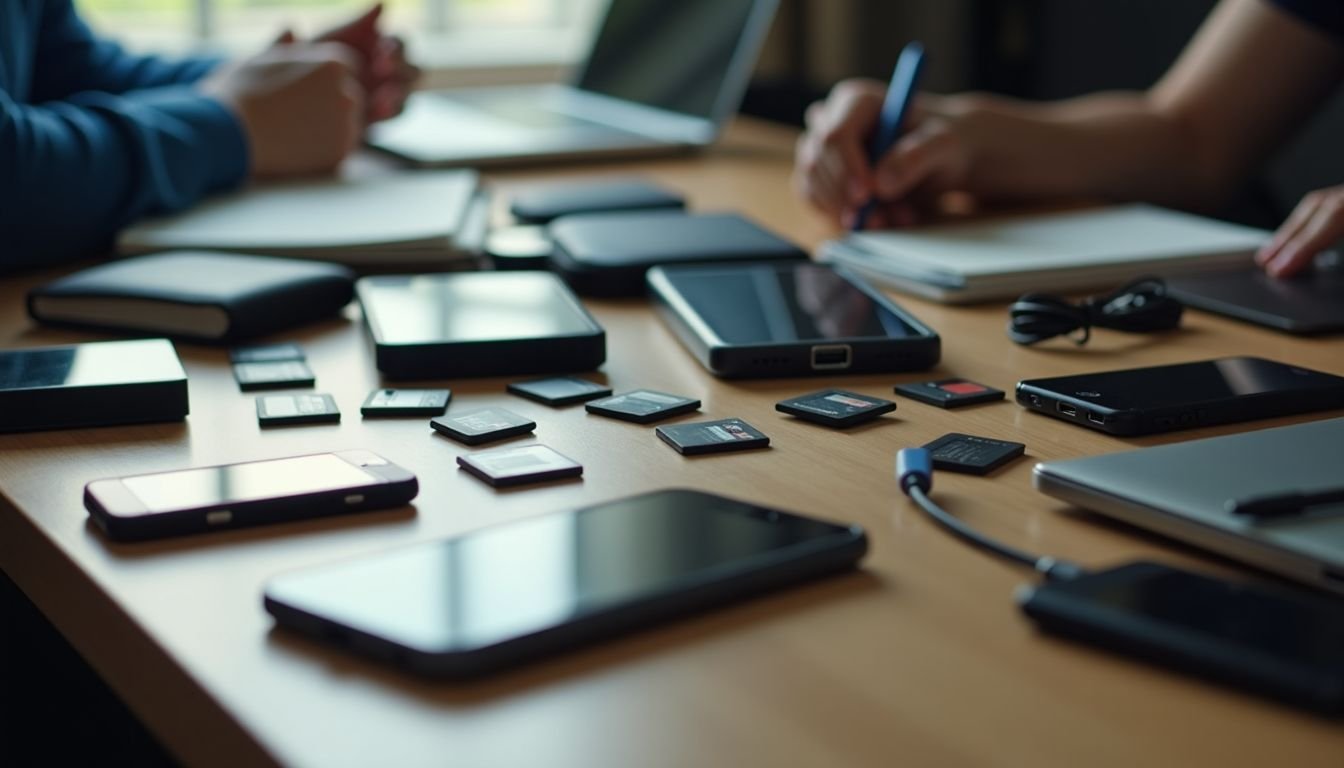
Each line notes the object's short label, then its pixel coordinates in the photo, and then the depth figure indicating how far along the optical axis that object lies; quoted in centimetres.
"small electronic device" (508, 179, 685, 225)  122
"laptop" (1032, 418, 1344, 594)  50
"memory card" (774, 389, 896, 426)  71
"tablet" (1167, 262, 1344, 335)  90
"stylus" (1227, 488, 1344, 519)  51
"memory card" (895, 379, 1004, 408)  74
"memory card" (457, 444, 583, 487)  61
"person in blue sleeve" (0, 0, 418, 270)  101
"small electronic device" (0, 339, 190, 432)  69
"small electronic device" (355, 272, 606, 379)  79
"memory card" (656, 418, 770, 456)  66
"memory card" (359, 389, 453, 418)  72
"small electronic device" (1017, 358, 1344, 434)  68
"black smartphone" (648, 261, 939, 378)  79
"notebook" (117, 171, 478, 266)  103
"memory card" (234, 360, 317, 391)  77
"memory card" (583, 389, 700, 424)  71
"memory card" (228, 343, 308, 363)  82
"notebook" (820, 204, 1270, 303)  100
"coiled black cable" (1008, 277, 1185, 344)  86
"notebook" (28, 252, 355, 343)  85
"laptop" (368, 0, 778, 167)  162
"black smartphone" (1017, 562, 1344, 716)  41
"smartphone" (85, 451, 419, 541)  55
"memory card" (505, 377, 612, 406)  74
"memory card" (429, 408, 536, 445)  67
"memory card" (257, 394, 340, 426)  70
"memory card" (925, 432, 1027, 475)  63
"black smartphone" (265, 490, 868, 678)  44
